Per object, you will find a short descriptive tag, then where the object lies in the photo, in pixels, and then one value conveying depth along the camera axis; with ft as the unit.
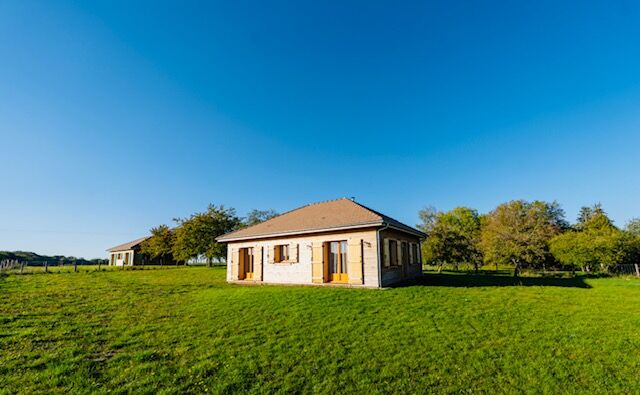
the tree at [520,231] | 71.31
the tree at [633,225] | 134.37
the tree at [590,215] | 124.57
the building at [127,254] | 138.92
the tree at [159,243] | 123.94
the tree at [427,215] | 126.46
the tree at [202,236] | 109.19
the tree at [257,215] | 162.81
